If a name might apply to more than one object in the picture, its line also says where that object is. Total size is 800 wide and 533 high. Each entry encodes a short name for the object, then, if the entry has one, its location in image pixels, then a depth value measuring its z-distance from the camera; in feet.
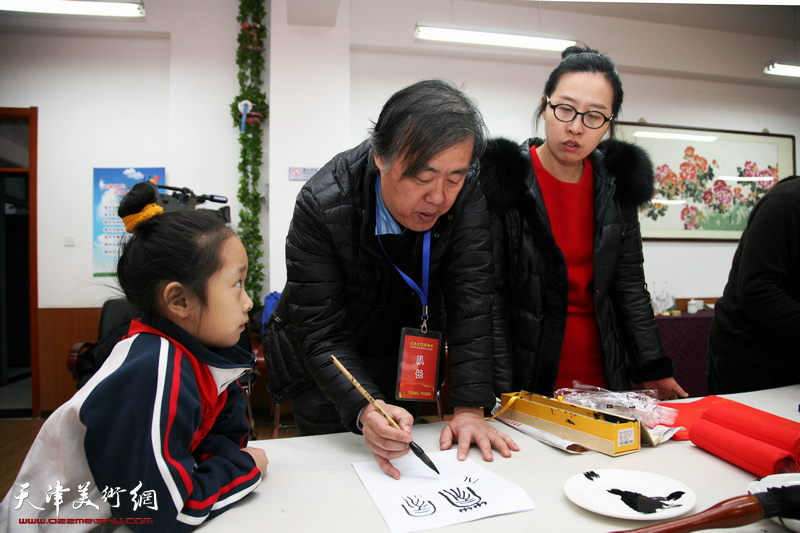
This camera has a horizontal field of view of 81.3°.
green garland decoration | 12.62
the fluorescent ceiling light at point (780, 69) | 13.87
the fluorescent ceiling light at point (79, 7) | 10.37
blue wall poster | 13.03
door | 15.35
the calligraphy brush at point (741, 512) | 1.97
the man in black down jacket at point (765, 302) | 4.92
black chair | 9.02
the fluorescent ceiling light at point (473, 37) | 11.98
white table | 2.31
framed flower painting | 15.31
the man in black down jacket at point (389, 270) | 3.20
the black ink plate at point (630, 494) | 2.31
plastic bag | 3.69
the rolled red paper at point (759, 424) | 2.87
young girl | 2.20
